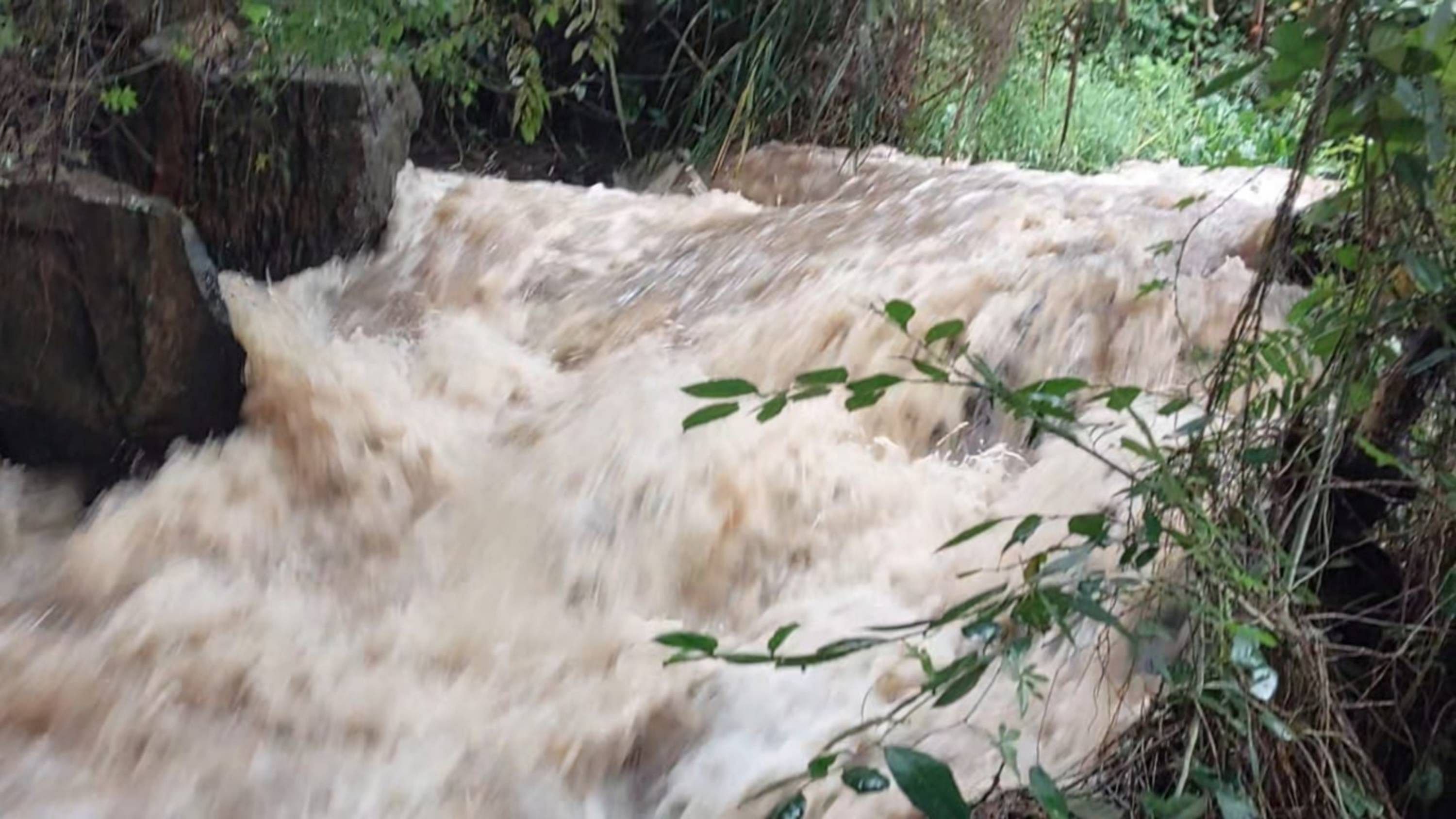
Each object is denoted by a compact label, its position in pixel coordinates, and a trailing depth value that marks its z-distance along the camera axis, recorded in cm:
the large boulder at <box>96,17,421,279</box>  316
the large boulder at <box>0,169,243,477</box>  265
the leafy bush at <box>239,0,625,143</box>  277
